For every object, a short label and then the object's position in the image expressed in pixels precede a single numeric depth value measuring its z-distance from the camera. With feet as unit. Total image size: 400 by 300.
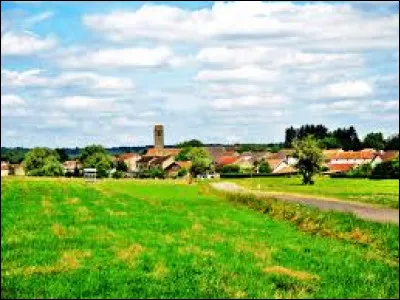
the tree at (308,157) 420.77
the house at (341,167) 608.84
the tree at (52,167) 602.85
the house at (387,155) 622.05
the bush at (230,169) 630.74
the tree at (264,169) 642.72
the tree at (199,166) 635.25
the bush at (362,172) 461.86
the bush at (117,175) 601.62
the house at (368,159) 629.92
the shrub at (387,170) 421.92
